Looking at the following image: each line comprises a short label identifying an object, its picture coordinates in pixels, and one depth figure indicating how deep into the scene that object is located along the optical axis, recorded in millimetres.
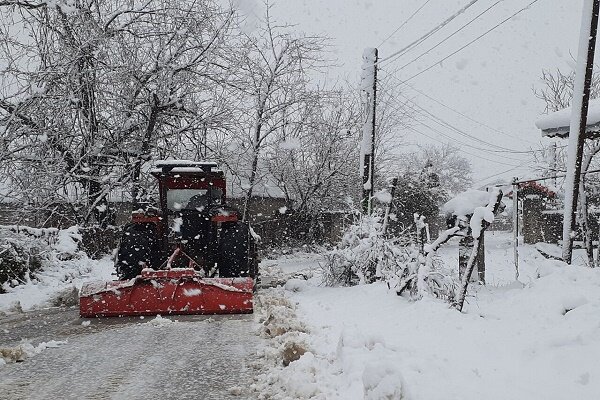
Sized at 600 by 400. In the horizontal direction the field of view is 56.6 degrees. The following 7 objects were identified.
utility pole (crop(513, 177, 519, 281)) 8133
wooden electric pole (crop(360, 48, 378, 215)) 14199
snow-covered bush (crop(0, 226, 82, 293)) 8823
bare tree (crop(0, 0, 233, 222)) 8461
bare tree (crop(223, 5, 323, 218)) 19641
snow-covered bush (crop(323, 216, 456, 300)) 6707
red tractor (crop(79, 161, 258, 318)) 7047
